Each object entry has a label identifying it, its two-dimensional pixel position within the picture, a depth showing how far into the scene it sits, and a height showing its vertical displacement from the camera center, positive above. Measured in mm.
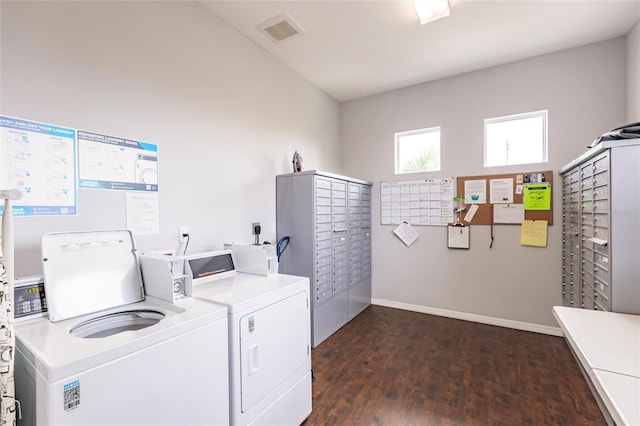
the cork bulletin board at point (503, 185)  3104 +246
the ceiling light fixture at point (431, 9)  2268 +1610
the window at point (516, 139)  3197 +790
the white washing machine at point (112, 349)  935 -526
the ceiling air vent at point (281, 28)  2490 +1631
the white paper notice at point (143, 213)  1878 -16
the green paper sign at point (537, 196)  3082 +130
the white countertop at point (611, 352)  874 -579
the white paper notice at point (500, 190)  3269 +204
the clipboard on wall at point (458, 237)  3498 -343
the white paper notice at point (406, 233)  3824 -322
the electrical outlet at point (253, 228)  2785 -175
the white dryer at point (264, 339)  1453 -725
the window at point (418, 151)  3757 +781
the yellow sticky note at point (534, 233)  3115 -271
